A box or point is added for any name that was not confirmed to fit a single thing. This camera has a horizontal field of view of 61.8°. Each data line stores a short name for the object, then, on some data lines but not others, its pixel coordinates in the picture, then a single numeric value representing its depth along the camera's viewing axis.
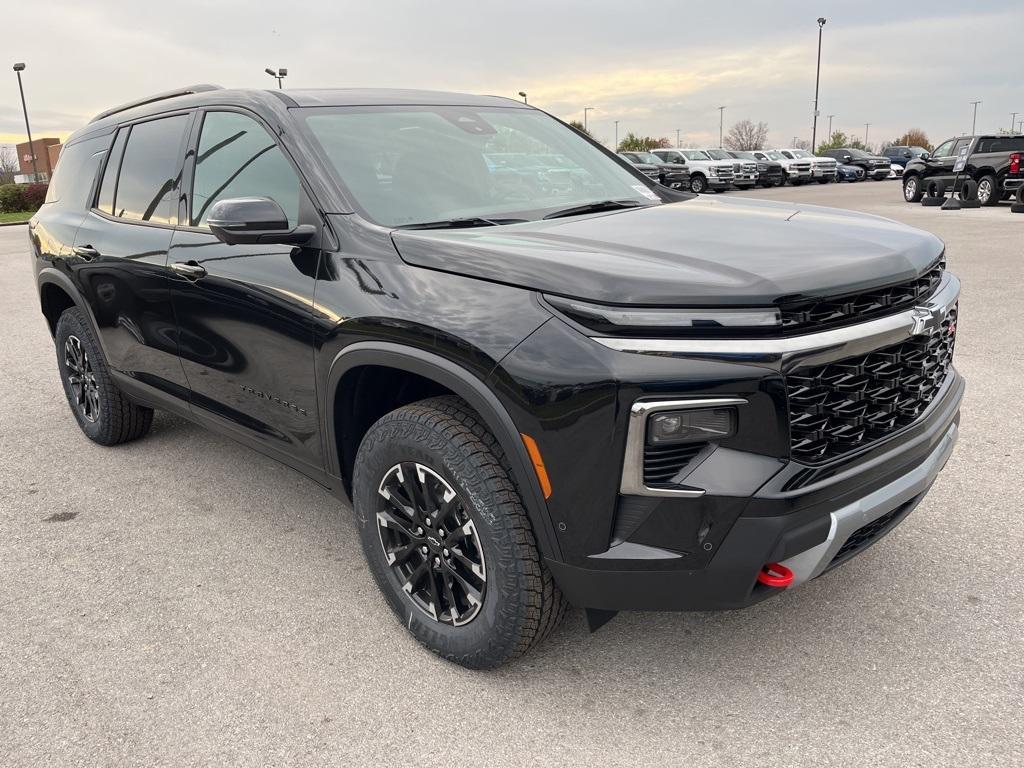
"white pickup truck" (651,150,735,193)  32.28
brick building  69.38
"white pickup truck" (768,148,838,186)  37.25
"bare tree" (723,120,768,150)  104.94
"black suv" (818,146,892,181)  41.72
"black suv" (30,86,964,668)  2.16
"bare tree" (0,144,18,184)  77.93
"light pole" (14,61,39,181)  42.06
